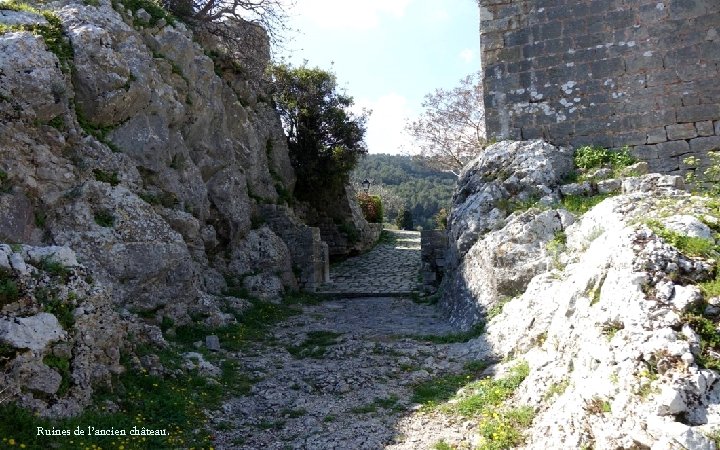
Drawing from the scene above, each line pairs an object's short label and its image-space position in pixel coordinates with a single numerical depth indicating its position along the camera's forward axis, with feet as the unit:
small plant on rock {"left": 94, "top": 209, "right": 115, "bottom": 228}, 27.76
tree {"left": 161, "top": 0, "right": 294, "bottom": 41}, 47.78
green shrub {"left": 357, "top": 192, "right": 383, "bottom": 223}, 83.82
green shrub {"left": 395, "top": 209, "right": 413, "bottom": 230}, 111.45
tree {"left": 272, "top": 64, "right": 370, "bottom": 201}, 61.16
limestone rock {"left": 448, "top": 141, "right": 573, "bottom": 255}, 31.84
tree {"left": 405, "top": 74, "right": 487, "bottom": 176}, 88.48
